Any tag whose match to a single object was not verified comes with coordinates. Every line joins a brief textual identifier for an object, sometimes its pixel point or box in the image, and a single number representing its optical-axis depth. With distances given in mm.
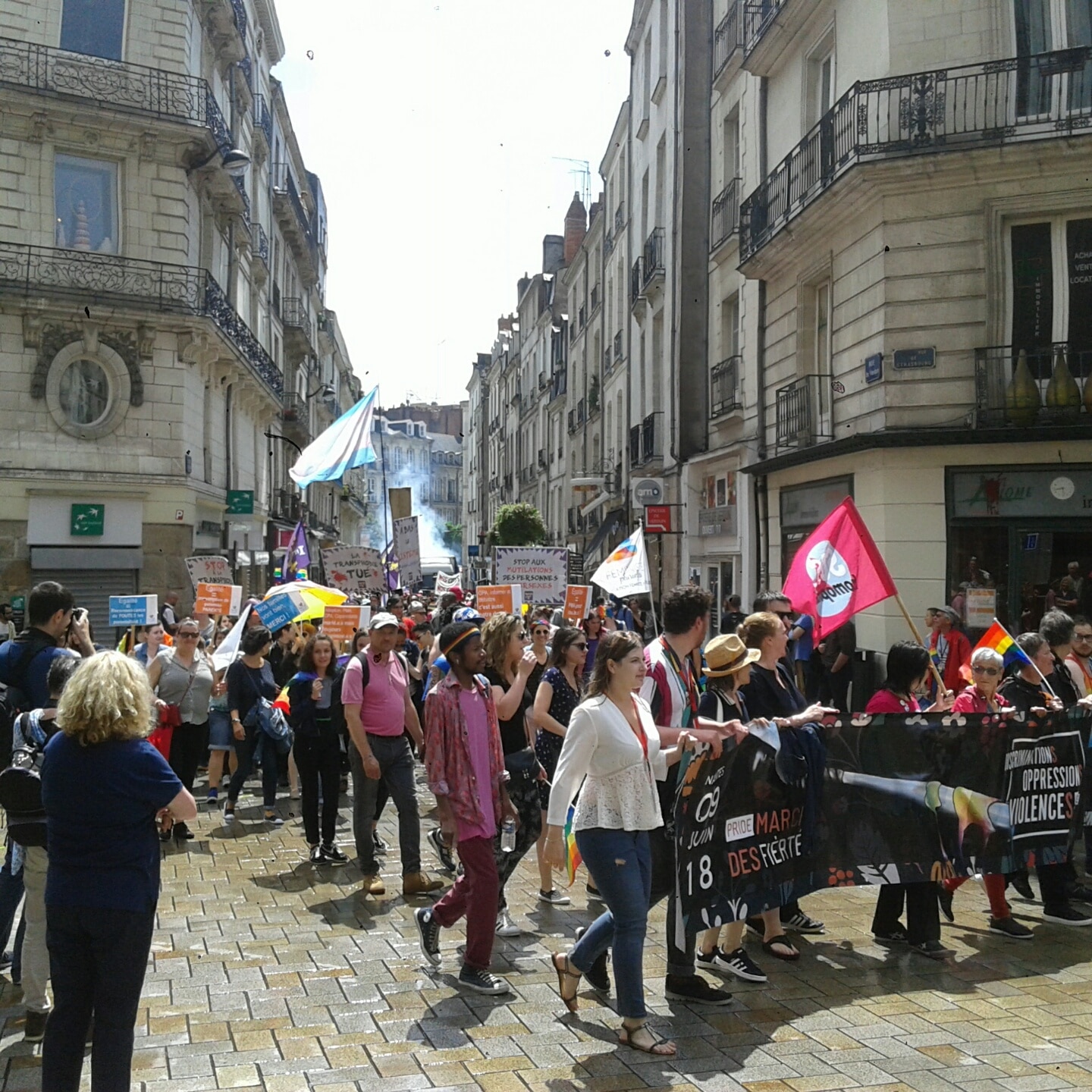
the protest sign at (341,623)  12438
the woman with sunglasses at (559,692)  6789
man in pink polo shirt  7410
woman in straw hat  5641
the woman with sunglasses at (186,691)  9531
